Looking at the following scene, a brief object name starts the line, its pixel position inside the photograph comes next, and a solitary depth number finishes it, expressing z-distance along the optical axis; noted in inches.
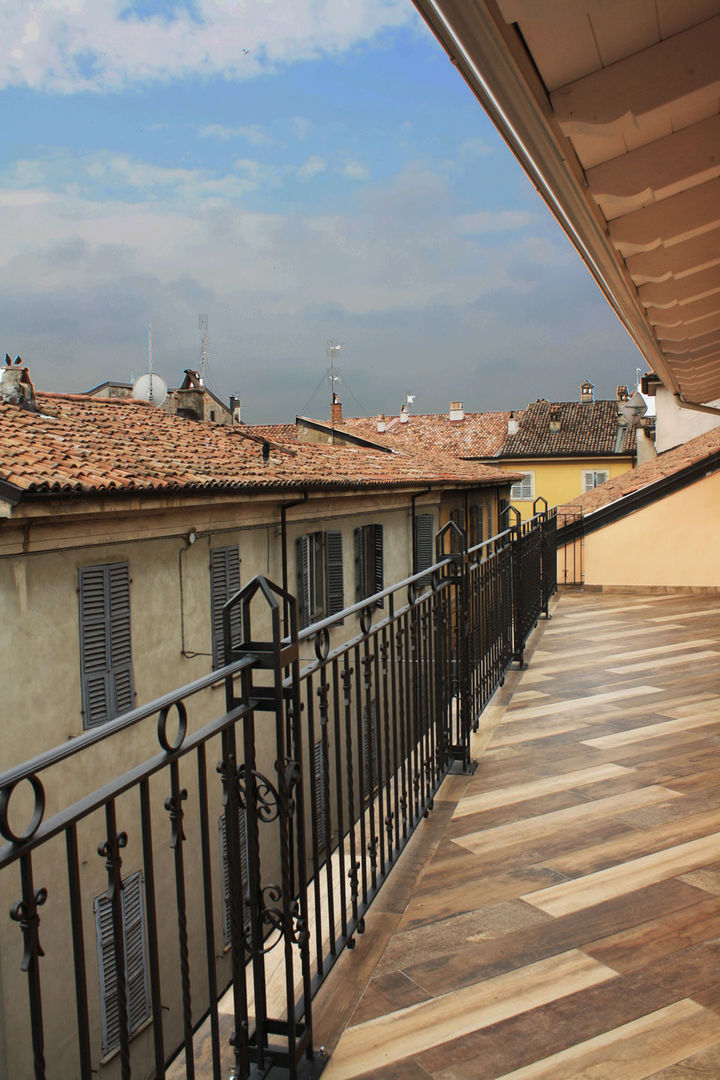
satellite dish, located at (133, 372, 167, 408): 727.3
